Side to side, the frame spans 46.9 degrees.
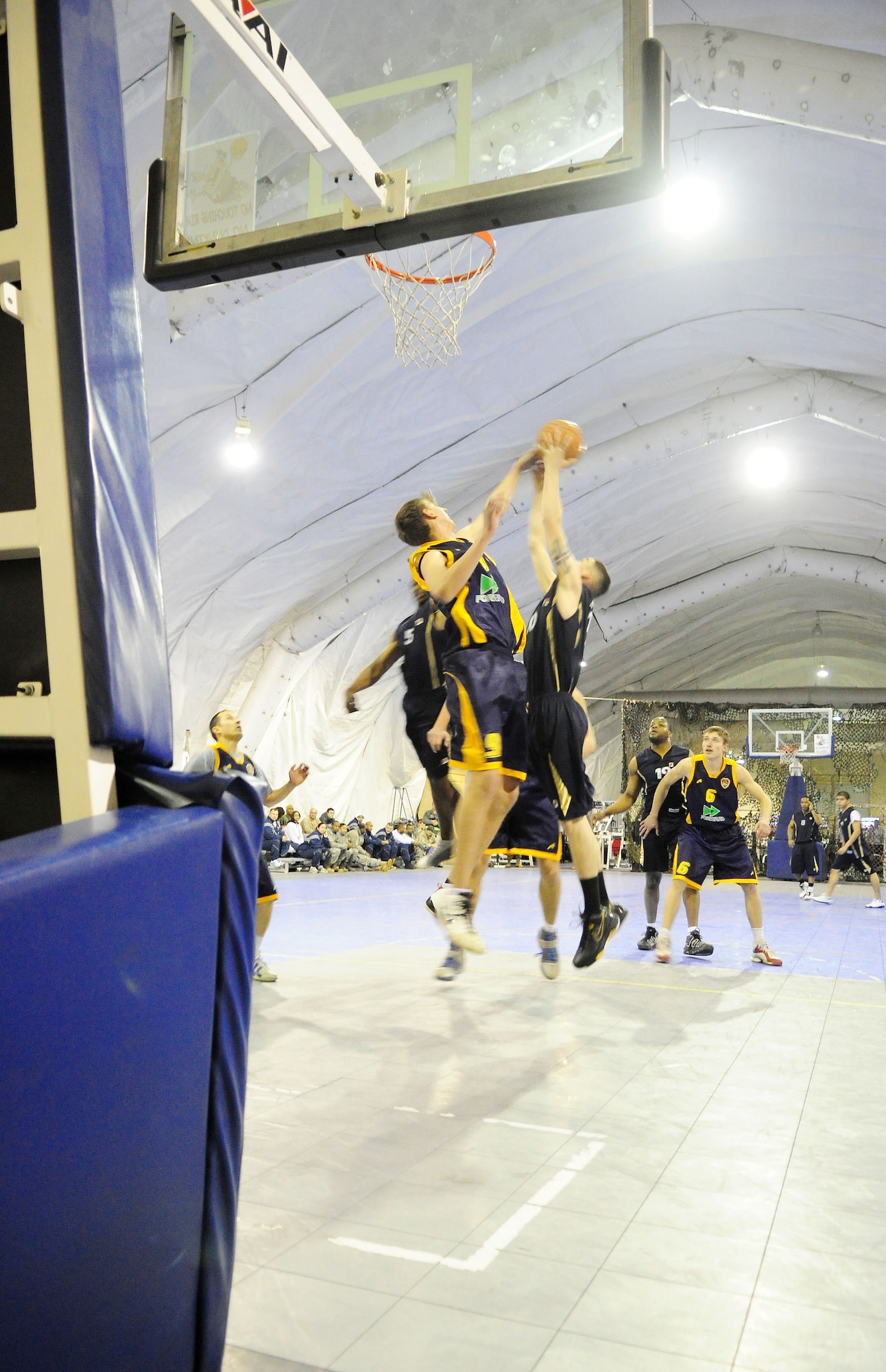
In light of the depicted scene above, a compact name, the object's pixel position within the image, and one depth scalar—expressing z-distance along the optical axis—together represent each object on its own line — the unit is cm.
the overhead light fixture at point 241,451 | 1174
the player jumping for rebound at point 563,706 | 467
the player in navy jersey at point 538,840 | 555
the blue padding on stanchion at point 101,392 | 209
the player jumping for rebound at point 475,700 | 473
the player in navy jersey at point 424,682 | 549
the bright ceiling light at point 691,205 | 1030
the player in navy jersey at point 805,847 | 1648
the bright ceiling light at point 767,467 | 1730
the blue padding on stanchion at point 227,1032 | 186
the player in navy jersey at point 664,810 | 904
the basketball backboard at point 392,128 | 392
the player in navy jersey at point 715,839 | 800
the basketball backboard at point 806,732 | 2419
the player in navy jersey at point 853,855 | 1454
